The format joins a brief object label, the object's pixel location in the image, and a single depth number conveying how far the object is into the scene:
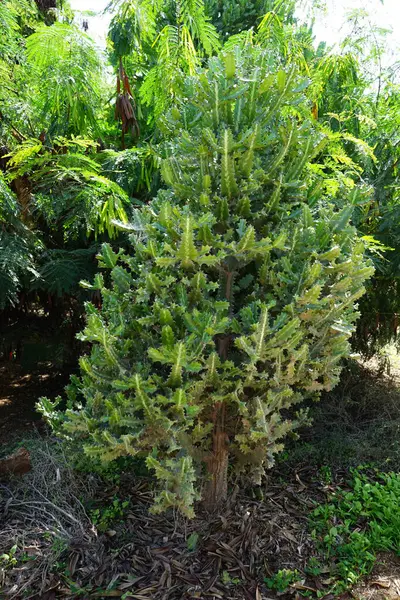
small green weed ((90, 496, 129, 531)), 2.63
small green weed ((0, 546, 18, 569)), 2.33
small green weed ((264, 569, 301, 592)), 2.31
